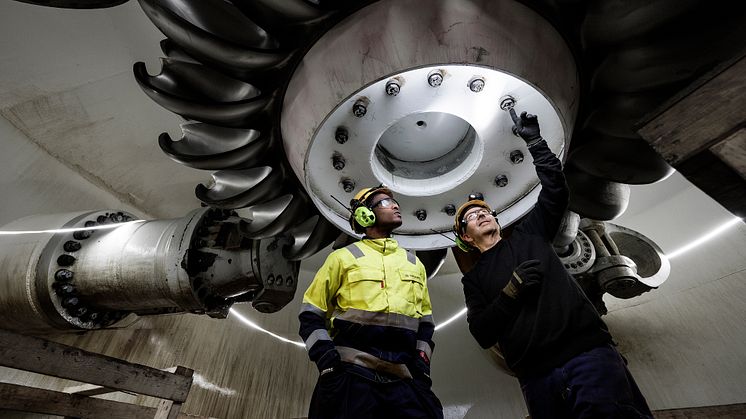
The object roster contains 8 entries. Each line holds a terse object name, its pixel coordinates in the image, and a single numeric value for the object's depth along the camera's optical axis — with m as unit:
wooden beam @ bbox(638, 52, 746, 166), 0.69
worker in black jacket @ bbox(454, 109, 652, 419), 1.03
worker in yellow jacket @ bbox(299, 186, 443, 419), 1.16
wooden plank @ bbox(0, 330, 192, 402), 1.35
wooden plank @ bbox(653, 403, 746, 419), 1.58
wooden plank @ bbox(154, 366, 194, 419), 1.89
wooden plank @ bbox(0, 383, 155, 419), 1.58
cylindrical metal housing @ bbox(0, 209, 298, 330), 1.67
